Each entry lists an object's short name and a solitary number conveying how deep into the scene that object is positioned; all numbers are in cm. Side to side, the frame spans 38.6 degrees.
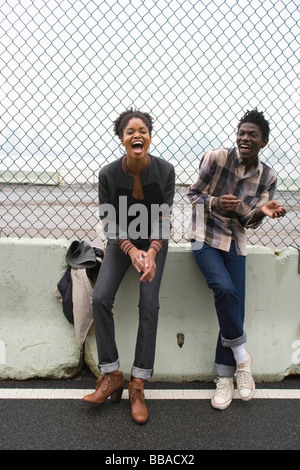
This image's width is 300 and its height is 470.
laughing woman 282
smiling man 296
